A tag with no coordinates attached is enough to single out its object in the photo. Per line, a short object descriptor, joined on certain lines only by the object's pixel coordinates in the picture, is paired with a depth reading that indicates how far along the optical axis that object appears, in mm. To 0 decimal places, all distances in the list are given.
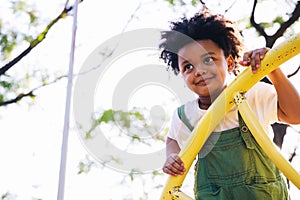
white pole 1757
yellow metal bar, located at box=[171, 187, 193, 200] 1662
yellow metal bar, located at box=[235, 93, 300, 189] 1545
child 1712
